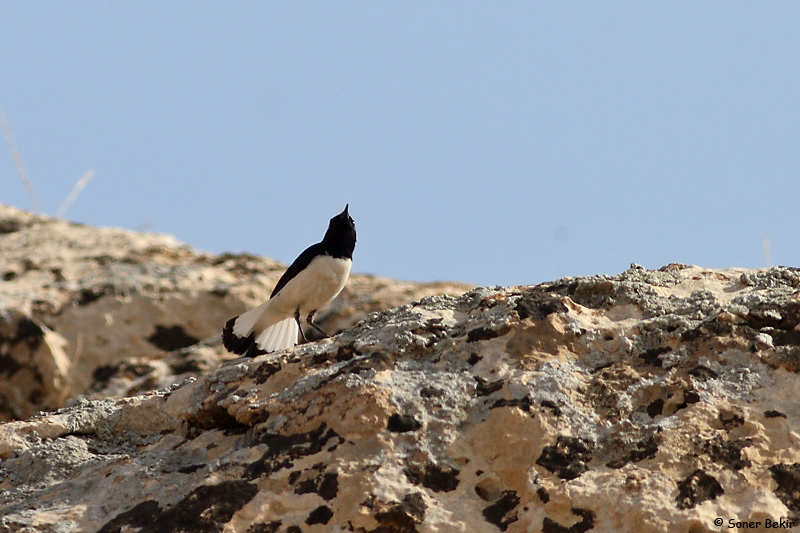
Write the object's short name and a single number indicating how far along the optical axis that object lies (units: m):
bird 13.31
